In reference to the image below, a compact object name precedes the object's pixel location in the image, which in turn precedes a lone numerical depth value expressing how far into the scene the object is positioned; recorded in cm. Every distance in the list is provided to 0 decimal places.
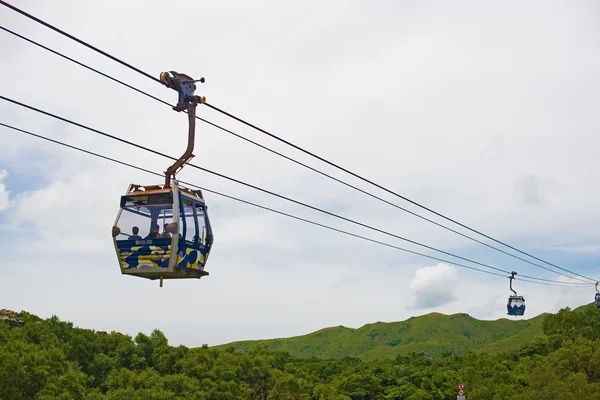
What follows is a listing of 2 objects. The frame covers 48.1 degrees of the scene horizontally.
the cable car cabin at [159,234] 1683
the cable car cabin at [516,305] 4696
